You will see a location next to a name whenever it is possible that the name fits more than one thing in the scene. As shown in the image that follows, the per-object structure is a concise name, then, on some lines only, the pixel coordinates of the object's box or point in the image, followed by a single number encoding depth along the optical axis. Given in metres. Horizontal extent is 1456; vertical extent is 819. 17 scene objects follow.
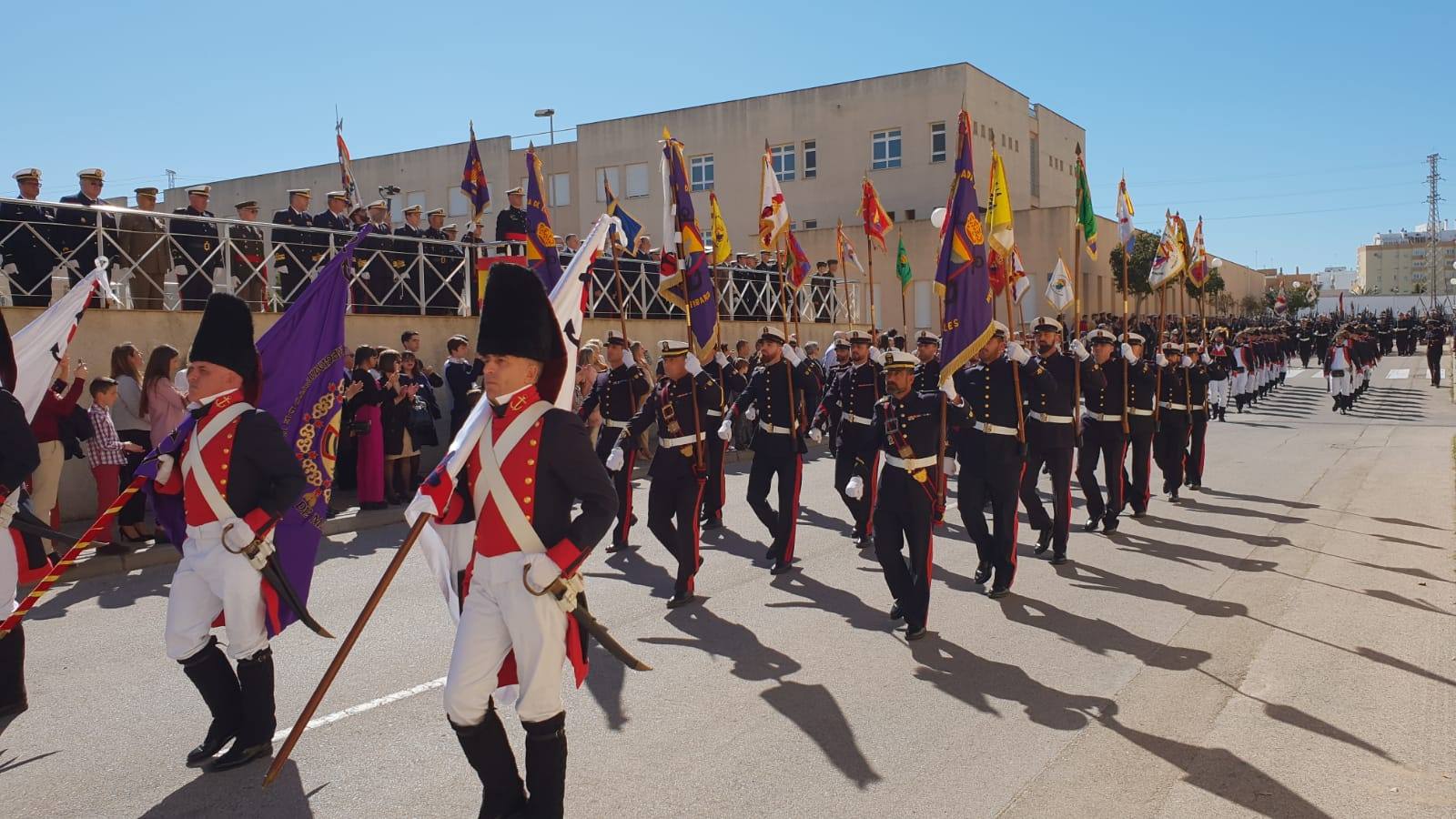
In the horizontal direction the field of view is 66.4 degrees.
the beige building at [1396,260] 156.12
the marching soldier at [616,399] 10.62
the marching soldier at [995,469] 8.20
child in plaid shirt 9.66
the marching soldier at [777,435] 9.27
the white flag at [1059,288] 27.27
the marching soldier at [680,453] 8.03
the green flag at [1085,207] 12.93
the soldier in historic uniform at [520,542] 3.90
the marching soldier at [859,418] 10.12
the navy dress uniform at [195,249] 12.87
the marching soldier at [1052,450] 9.36
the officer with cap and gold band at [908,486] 7.07
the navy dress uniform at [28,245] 11.27
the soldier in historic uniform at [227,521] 4.81
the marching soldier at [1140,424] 11.64
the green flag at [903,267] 21.48
